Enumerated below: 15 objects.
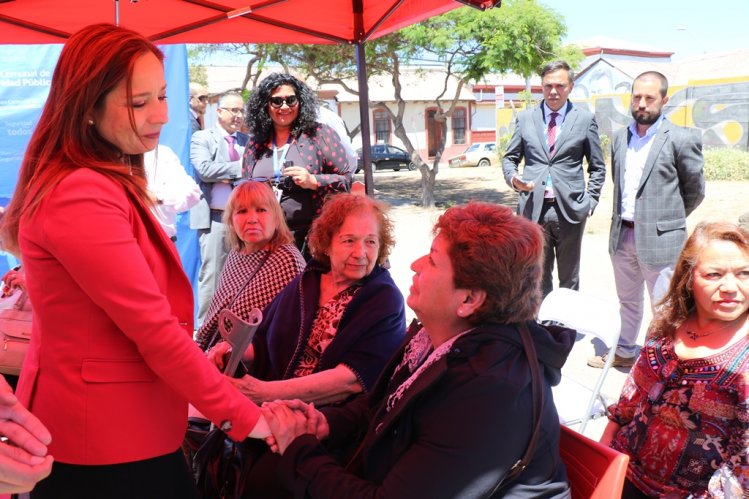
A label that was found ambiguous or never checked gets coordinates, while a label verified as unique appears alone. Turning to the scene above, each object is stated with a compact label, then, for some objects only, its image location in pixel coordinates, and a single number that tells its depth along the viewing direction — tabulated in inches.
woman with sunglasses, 167.3
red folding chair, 64.9
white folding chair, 123.1
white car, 1299.3
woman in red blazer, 55.2
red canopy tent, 153.9
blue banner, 211.3
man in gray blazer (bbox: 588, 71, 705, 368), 178.4
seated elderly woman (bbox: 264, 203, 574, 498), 60.8
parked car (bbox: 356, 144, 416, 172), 1291.8
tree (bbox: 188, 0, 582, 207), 630.5
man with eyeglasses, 214.7
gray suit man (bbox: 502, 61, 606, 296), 205.2
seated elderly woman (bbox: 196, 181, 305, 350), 122.9
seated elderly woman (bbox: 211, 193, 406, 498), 95.3
